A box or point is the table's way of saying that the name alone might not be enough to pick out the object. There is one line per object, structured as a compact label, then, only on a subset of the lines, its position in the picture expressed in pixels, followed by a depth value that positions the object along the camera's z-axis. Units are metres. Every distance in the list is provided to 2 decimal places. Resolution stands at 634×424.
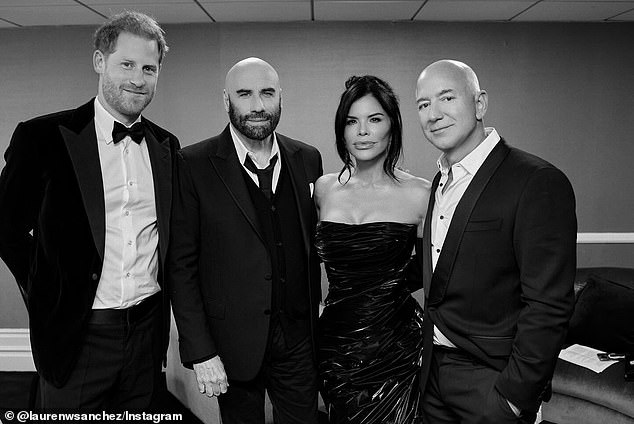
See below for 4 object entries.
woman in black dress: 2.02
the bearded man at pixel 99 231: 1.82
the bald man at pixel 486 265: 1.48
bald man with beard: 1.94
